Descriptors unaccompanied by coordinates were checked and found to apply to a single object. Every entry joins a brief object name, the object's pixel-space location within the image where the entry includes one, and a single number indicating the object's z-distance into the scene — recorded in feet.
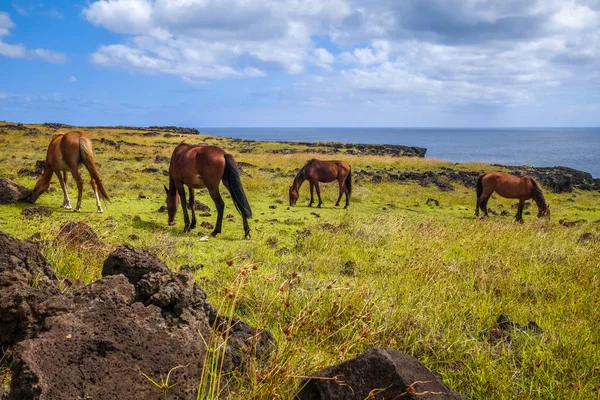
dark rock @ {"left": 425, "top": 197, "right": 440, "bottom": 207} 63.67
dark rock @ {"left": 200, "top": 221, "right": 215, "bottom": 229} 37.09
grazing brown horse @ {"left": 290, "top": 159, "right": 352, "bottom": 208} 57.72
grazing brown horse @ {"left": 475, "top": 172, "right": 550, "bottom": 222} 56.03
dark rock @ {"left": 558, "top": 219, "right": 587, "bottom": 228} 50.19
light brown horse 37.55
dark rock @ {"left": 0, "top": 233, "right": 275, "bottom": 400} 8.34
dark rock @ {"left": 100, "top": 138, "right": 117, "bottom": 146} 126.72
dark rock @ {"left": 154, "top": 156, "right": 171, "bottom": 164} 91.71
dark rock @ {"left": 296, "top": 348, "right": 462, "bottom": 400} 9.42
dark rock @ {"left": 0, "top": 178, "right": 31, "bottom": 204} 35.65
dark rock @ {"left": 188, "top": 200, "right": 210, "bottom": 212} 44.67
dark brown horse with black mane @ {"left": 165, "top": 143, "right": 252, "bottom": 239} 34.32
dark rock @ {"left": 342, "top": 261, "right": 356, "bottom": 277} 24.64
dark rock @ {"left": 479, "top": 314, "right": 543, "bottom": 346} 16.03
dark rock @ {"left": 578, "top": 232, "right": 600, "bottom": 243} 36.09
